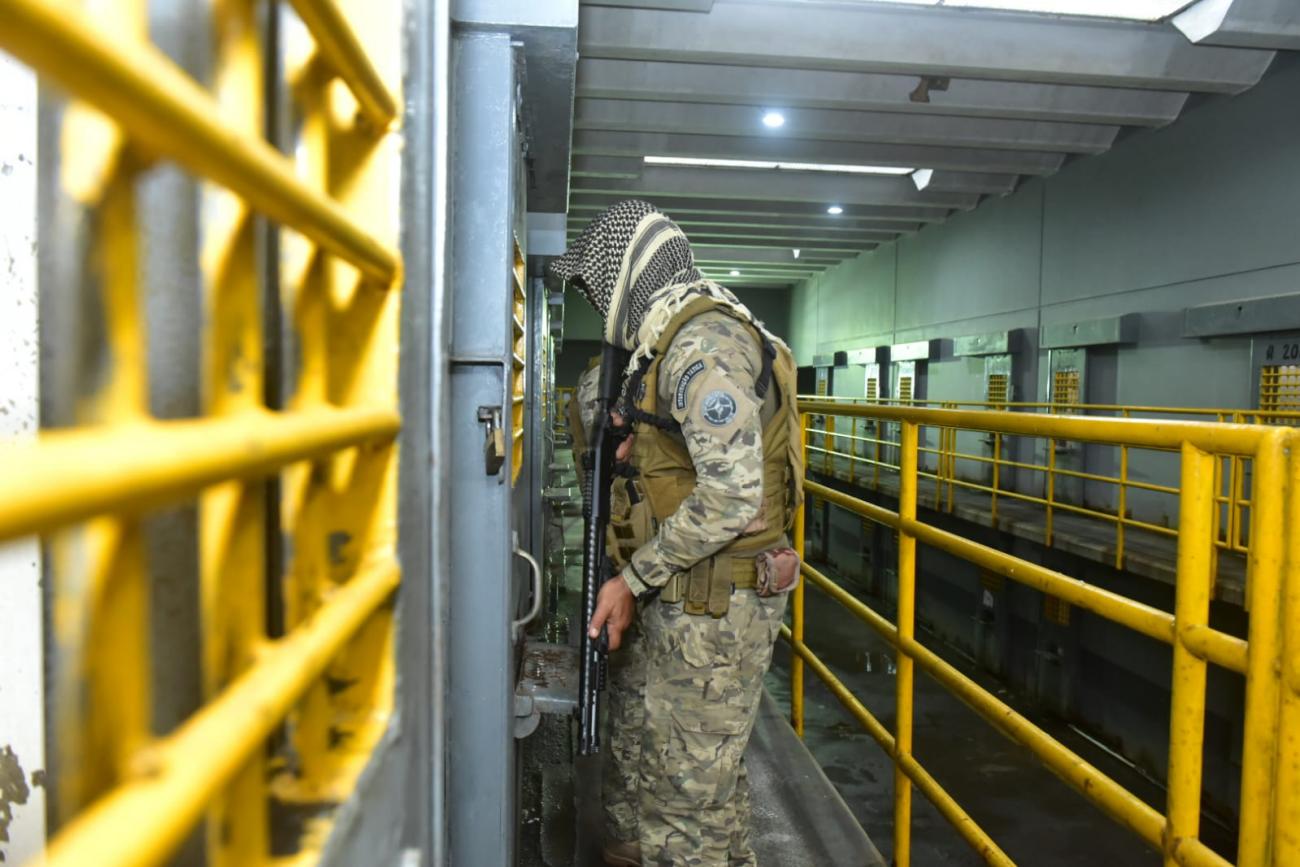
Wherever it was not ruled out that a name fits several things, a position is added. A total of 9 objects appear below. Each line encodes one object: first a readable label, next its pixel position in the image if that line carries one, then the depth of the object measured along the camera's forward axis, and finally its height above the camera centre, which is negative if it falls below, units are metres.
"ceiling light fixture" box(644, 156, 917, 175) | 9.05 +2.70
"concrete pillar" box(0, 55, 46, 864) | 0.84 -0.17
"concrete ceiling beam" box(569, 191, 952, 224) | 10.13 +2.51
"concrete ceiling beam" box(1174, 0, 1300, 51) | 5.01 +2.44
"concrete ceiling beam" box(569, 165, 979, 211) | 9.21 +2.51
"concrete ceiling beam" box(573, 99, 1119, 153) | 6.94 +2.47
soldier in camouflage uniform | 2.06 -0.38
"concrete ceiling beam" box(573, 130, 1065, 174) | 7.71 +2.48
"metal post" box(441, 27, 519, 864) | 1.43 -0.11
